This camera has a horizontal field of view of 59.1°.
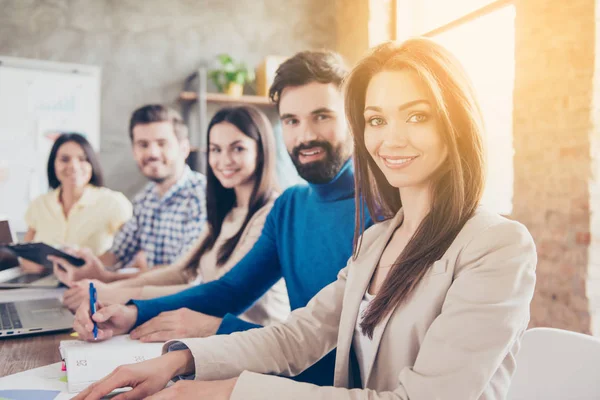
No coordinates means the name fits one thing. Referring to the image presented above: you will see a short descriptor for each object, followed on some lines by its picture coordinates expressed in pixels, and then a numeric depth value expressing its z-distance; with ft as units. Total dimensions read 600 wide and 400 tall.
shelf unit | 13.79
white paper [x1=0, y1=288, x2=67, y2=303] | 5.85
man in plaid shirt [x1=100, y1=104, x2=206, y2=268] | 9.41
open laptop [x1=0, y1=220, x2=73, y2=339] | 4.51
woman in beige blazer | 2.39
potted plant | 13.93
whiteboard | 13.21
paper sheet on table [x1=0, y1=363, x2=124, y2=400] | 3.13
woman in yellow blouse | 11.60
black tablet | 6.67
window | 9.45
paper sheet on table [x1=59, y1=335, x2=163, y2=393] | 3.26
